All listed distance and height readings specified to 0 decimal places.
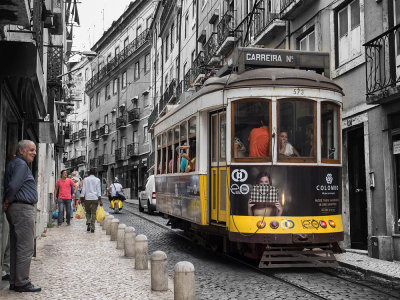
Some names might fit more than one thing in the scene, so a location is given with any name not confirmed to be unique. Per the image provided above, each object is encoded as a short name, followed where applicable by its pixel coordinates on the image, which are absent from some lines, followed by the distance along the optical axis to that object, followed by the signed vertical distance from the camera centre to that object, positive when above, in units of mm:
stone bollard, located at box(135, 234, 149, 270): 8781 -1004
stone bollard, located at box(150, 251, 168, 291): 7090 -1059
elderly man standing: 6770 -278
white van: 22353 -276
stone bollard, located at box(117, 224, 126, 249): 11512 -941
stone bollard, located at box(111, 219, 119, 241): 13143 -926
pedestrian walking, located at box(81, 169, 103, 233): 14820 -25
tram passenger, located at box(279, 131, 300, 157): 8859 +681
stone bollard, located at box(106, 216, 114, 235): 14717 -963
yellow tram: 8656 +396
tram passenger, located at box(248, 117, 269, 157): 8898 +783
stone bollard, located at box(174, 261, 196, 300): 6250 -1047
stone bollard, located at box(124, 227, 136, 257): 10328 -953
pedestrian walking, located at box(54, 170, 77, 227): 17203 -115
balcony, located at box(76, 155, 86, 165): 62188 +3560
